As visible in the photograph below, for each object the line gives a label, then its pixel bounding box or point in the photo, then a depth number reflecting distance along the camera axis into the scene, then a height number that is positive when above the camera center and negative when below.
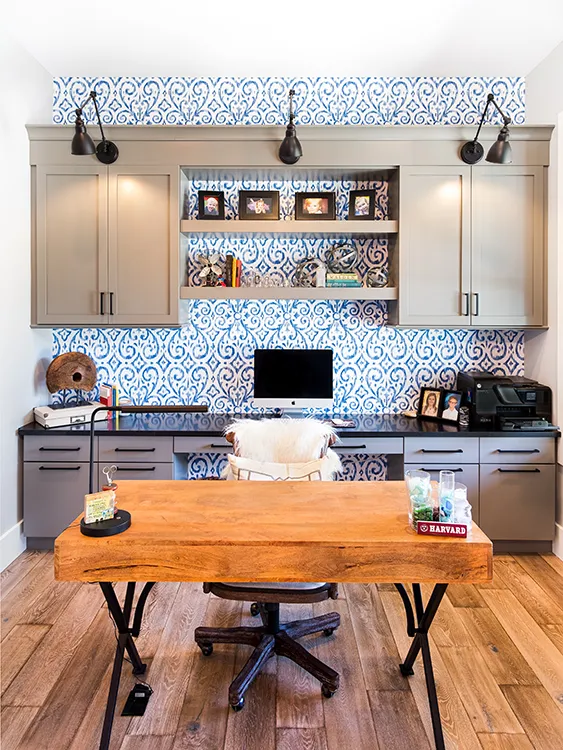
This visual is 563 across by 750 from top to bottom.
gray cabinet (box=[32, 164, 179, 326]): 3.45 +0.80
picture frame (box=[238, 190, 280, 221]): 3.61 +1.11
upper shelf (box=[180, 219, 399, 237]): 3.45 +0.91
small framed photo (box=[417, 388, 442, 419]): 3.61 -0.25
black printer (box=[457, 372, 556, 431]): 3.37 -0.22
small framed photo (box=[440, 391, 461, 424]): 3.49 -0.26
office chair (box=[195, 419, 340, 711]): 1.88 -0.79
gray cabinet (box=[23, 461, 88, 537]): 3.31 -0.81
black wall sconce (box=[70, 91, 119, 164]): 3.13 +1.33
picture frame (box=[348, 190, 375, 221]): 3.60 +1.10
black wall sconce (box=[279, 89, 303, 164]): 3.26 +1.36
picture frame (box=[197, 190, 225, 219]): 3.61 +1.11
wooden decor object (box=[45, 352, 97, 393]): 3.53 -0.05
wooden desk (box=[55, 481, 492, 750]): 1.54 -0.55
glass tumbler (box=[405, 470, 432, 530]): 1.63 -0.41
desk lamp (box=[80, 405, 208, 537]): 1.59 -0.49
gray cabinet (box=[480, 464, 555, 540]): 3.30 -0.83
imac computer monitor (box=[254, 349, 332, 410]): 3.62 -0.05
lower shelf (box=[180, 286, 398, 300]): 3.48 +0.48
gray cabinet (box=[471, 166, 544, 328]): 3.44 +0.79
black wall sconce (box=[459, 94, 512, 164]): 3.10 +1.29
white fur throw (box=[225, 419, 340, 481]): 2.33 -0.34
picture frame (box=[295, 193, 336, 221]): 3.62 +1.09
